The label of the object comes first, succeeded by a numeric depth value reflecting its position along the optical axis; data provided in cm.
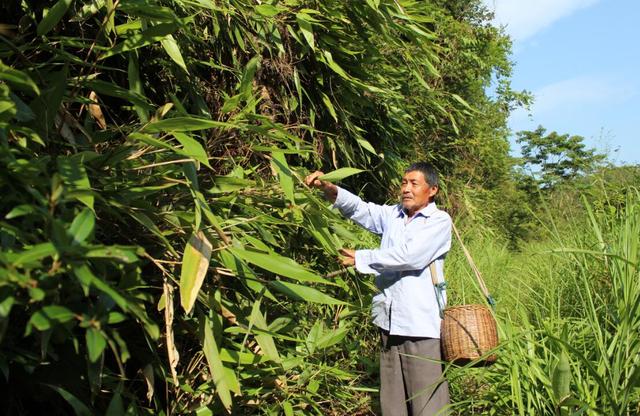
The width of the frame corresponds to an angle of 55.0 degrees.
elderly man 307
